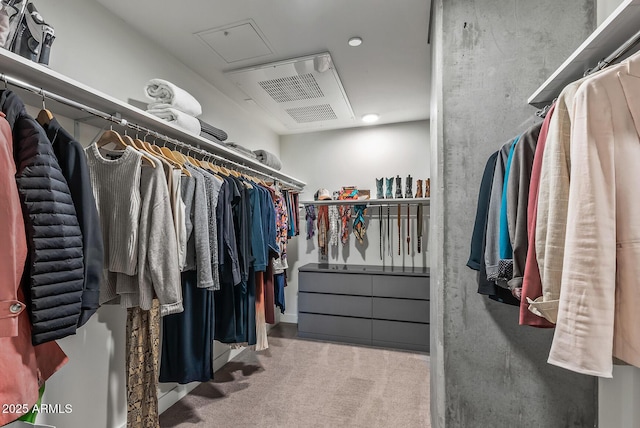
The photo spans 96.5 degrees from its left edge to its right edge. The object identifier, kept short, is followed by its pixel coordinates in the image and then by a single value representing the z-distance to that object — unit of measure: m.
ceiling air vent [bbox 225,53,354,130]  2.17
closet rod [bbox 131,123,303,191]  1.42
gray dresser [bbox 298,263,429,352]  2.96
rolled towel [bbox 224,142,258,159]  2.33
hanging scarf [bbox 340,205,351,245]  3.62
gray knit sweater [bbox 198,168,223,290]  1.60
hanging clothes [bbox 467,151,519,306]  1.18
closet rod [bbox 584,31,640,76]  0.75
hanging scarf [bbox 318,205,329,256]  3.72
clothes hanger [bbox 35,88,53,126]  1.05
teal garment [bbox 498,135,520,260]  1.07
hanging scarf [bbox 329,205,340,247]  3.64
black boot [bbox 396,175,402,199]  3.38
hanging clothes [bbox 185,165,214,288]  1.49
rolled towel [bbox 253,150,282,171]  2.82
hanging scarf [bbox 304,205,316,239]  3.76
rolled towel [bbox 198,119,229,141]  1.98
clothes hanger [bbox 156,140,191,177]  1.53
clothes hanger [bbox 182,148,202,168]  1.79
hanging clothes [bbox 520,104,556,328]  0.84
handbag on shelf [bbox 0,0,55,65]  0.94
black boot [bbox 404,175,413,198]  3.36
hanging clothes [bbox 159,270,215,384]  1.63
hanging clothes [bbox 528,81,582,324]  0.74
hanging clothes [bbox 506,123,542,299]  0.98
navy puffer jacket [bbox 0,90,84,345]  0.81
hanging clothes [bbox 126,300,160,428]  1.43
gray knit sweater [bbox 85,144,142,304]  1.24
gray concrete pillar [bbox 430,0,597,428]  1.26
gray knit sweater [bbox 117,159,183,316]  1.24
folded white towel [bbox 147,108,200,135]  1.64
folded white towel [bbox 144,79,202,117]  1.67
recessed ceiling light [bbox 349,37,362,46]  1.91
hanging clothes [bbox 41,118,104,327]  1.00
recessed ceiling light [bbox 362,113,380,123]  3.31
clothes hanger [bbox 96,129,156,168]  1.36
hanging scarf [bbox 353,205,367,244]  3.56
